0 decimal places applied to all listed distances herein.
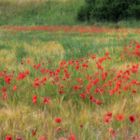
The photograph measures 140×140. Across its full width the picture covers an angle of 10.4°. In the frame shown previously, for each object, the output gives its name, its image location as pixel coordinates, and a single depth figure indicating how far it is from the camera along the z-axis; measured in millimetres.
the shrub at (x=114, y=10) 58883
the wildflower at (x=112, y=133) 6577
